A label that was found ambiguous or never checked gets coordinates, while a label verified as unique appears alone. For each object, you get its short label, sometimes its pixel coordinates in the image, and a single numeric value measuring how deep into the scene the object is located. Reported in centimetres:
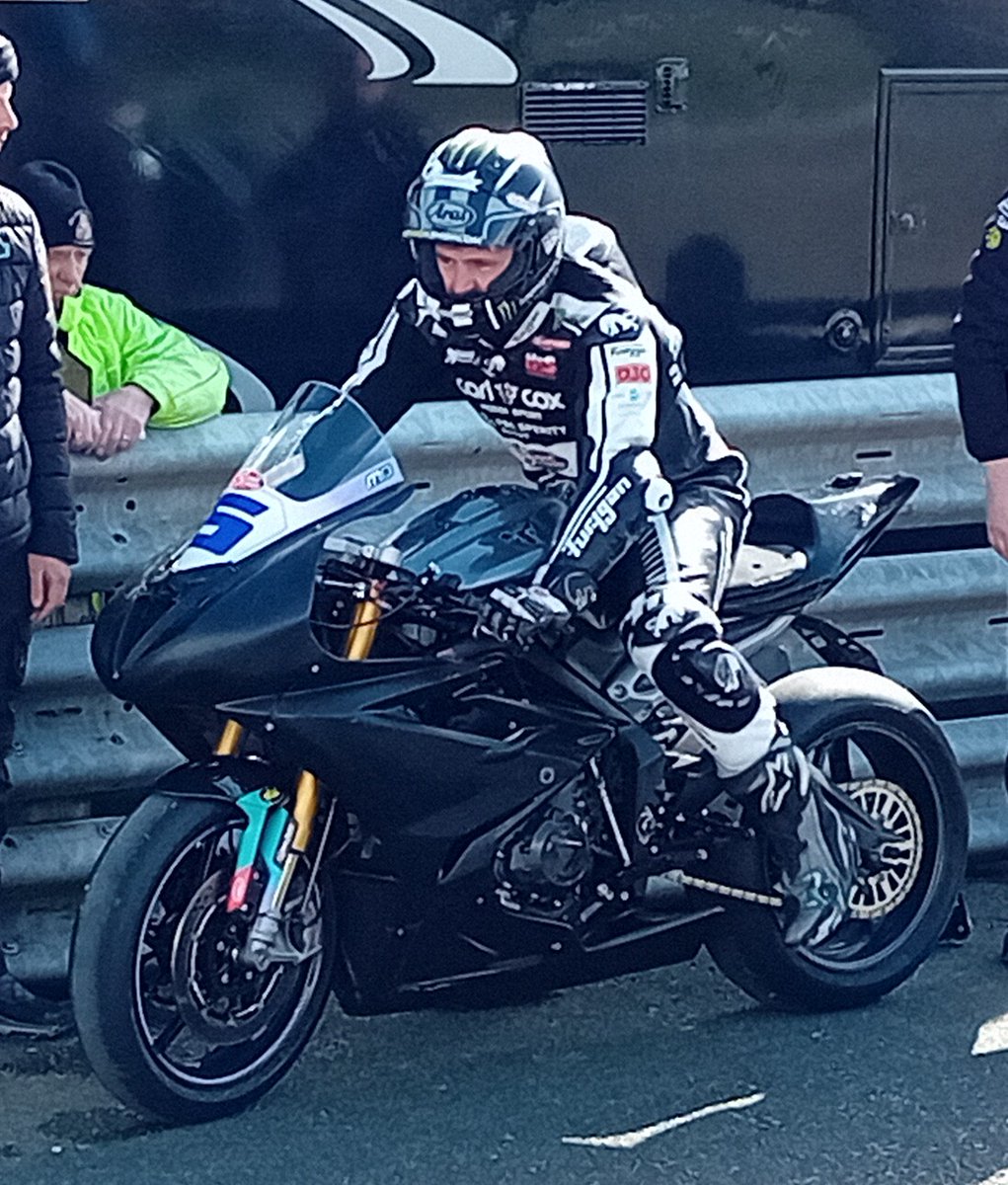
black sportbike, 454
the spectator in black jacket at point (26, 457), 496
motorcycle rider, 466
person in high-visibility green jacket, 534
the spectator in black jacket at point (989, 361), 541
